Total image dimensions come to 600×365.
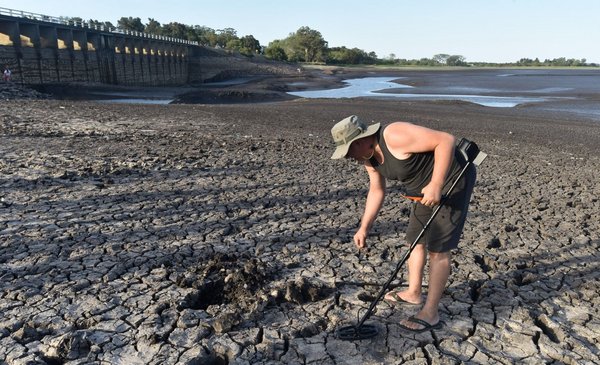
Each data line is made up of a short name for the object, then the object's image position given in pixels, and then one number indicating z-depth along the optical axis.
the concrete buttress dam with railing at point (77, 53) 31.72
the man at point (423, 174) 2.70
